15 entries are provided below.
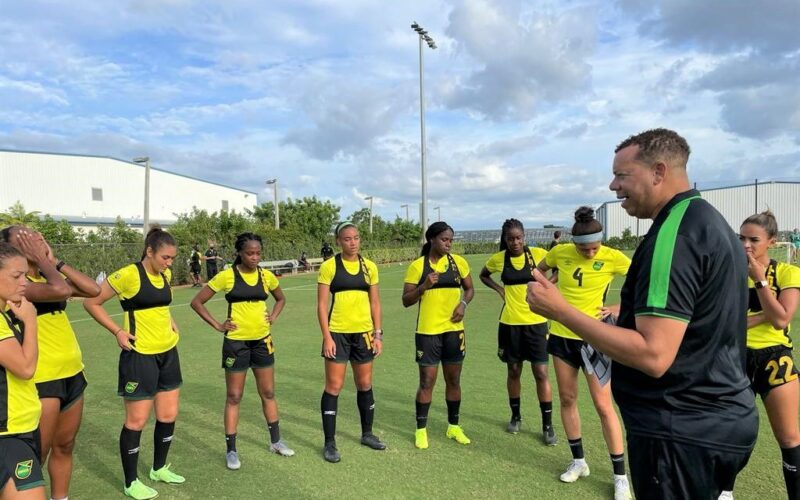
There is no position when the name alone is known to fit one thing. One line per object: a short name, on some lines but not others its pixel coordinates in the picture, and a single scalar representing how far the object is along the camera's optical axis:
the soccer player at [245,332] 5.02
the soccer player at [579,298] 4.40
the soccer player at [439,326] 5.39
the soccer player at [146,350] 4.29
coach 1.88
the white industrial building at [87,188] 41.34
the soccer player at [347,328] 5.17
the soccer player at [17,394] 2.58
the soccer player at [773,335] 3.56
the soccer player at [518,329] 5.36
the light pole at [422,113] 29.24
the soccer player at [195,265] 22.67
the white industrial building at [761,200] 48.78
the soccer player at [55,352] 3.37
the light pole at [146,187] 25.58
